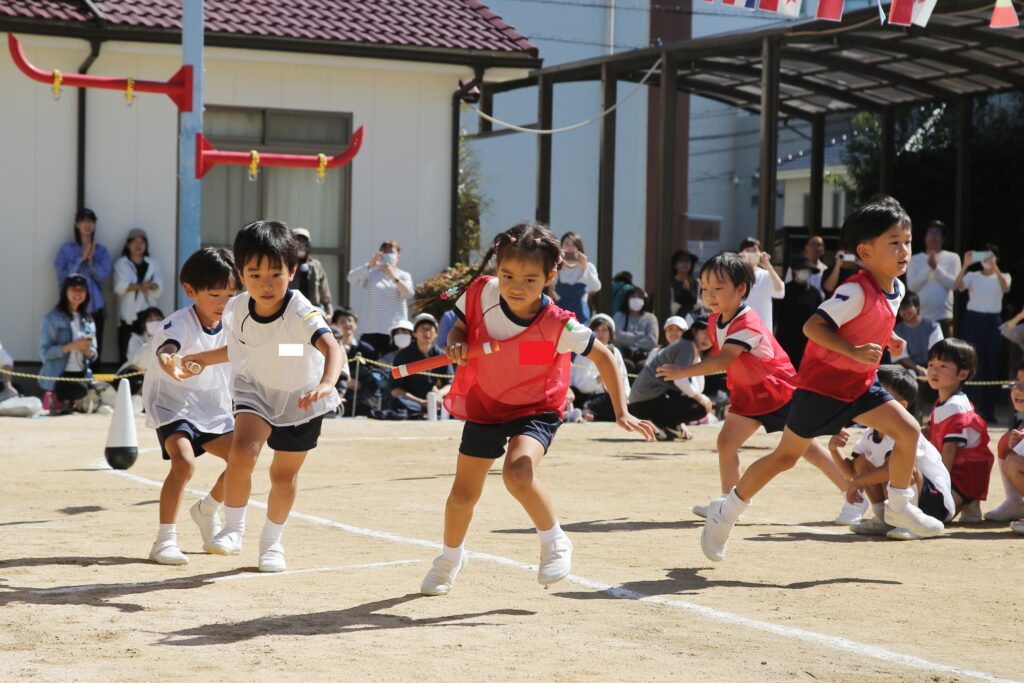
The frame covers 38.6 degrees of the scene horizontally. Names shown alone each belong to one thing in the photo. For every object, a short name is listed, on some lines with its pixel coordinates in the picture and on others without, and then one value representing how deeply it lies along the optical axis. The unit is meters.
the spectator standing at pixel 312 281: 16.06
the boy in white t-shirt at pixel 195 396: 6.88
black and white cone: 9.89
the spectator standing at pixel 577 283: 16.36
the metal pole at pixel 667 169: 18.72
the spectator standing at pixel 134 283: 16.36
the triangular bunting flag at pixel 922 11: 11.03
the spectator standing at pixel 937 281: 17.78
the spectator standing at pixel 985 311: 17.45
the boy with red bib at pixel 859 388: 6.74
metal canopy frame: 17.55
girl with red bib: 5.88
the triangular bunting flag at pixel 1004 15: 11.34
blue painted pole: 13.27
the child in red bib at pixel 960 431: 8.45
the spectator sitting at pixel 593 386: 15.70
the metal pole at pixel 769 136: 17.48
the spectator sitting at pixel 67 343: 15.23
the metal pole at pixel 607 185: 20.17
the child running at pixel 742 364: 7.98
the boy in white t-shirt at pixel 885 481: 8.03
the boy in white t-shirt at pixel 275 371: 6.36
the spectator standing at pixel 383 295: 16.53
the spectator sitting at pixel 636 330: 17.30
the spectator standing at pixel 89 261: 16.20
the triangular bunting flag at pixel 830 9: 11.75
